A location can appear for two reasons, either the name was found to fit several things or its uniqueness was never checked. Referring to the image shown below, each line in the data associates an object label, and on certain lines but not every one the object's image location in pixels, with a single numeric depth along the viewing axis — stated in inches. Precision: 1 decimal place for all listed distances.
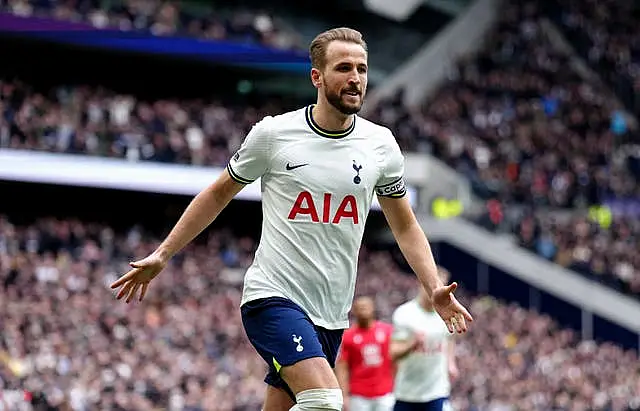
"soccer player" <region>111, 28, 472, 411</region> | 266.8
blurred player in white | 458.0
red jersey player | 512.4
